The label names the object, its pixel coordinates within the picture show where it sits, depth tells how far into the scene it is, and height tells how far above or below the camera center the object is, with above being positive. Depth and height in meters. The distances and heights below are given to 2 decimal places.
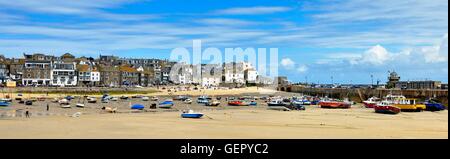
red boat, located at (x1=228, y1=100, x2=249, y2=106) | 66.31 -2.68
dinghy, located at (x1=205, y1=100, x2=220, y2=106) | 64.38 -2.64
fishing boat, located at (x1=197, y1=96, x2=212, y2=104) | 71.97 -2.55
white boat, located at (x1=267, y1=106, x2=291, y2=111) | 54.76 -2.81
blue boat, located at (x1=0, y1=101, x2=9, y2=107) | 58.94 -2.36
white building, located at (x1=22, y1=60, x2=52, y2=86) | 124.62 +2.02
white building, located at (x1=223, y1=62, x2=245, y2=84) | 188.38 +2.76
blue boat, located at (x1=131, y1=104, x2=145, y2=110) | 55.86 -2.62
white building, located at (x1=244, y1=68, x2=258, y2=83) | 194.75 +2.09
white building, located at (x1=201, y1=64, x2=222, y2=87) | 181.21 +2.07
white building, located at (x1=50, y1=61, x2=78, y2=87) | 125.62 +1.79
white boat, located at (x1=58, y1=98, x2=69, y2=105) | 62.79 -2.35
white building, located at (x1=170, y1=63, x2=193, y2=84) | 177.12 +2.40
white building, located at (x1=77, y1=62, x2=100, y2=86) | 131.88 +1.63
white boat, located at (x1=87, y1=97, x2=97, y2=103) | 71.12 -2.41
